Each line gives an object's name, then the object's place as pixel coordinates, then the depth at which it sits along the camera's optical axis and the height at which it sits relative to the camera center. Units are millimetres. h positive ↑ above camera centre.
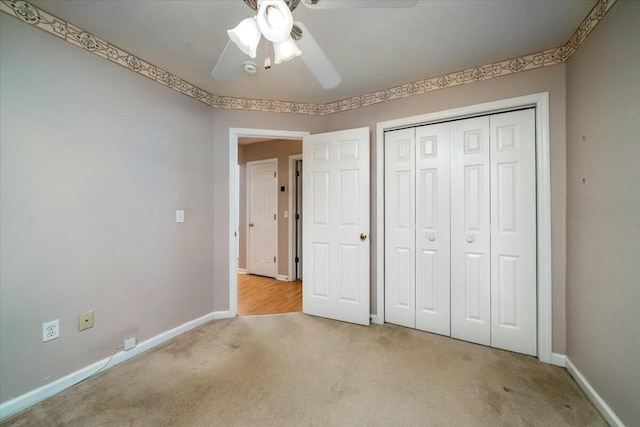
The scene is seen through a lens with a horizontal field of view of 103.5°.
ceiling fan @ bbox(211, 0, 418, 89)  949 +763
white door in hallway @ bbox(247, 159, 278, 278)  4355 -42
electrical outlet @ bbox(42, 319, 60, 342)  1555 -730
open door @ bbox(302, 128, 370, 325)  2545 -126
